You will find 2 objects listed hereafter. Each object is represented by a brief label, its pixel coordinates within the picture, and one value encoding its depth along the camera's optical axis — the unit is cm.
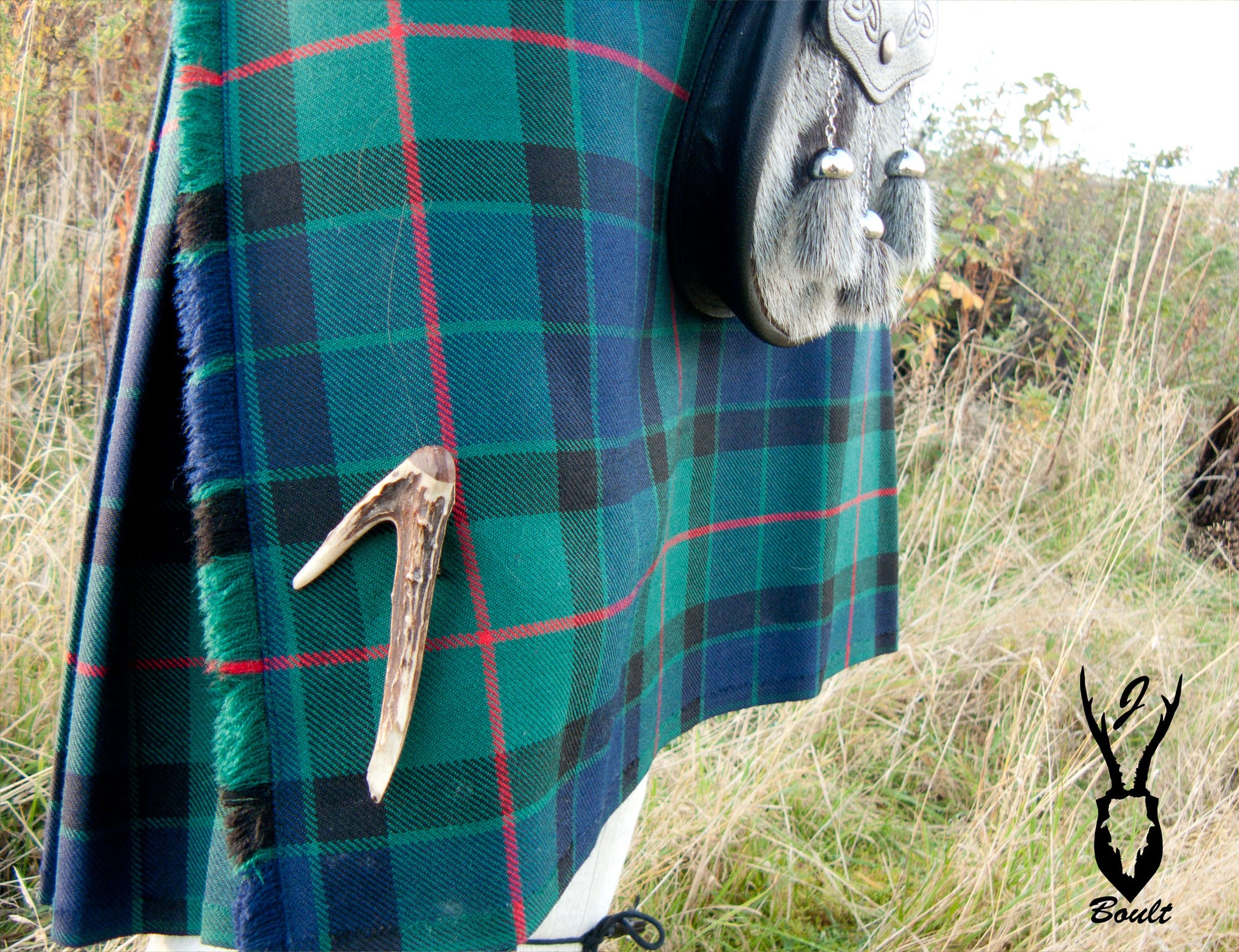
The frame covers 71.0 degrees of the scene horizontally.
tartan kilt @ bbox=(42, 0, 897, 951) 41
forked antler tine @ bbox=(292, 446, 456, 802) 39
